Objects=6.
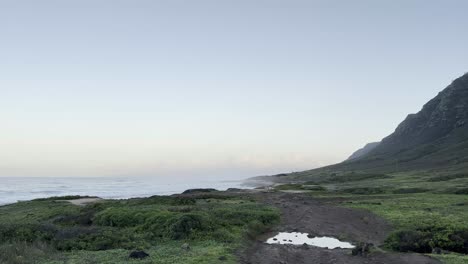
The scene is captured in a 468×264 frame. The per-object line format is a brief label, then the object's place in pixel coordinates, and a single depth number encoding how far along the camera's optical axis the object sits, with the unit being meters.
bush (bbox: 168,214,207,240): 30.94
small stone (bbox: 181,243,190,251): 26.35
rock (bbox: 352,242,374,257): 24.89
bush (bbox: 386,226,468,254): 28.14
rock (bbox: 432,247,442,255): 26.63
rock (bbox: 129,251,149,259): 23.26
